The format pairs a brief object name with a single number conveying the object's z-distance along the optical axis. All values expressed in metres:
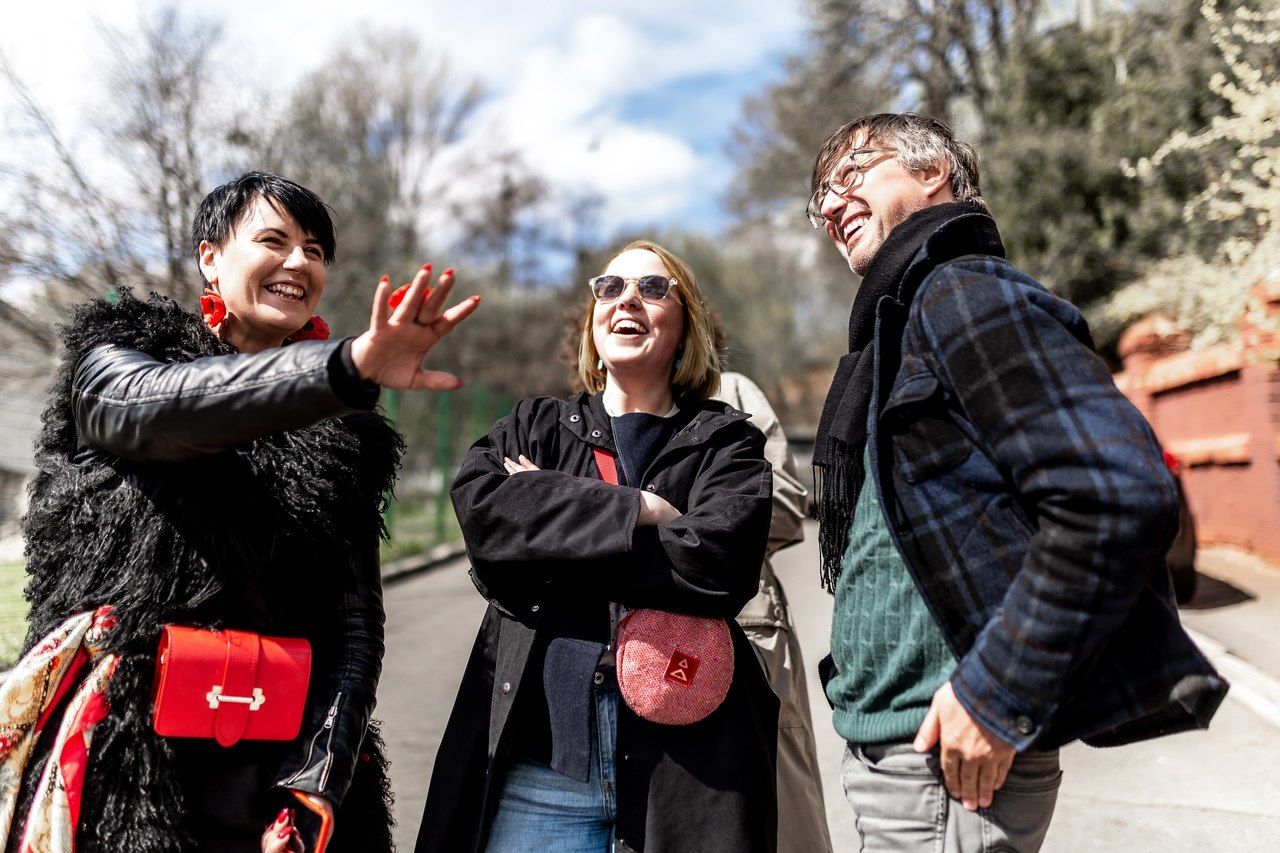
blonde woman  2.14
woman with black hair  1.69
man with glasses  1.46
